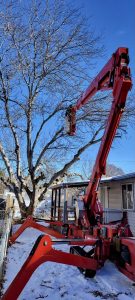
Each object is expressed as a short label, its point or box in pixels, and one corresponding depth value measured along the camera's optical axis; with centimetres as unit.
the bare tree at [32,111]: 1336
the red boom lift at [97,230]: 331
